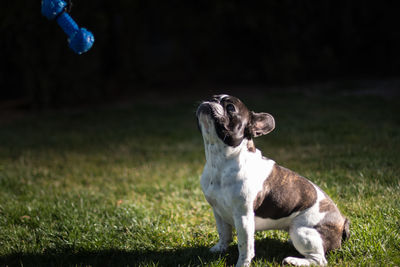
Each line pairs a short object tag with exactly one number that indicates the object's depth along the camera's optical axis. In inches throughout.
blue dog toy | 125.9
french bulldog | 110.7
